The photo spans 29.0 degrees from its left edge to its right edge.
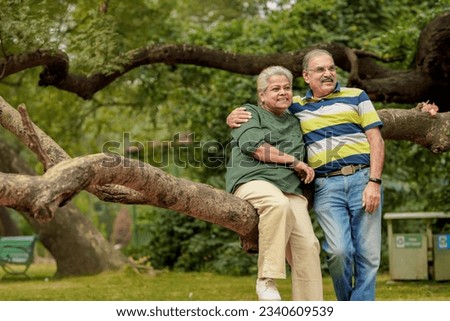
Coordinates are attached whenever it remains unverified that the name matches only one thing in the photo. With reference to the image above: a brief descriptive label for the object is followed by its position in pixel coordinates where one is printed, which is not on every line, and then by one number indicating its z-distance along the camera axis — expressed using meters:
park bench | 14.80
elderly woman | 5.34
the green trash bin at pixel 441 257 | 12.15
